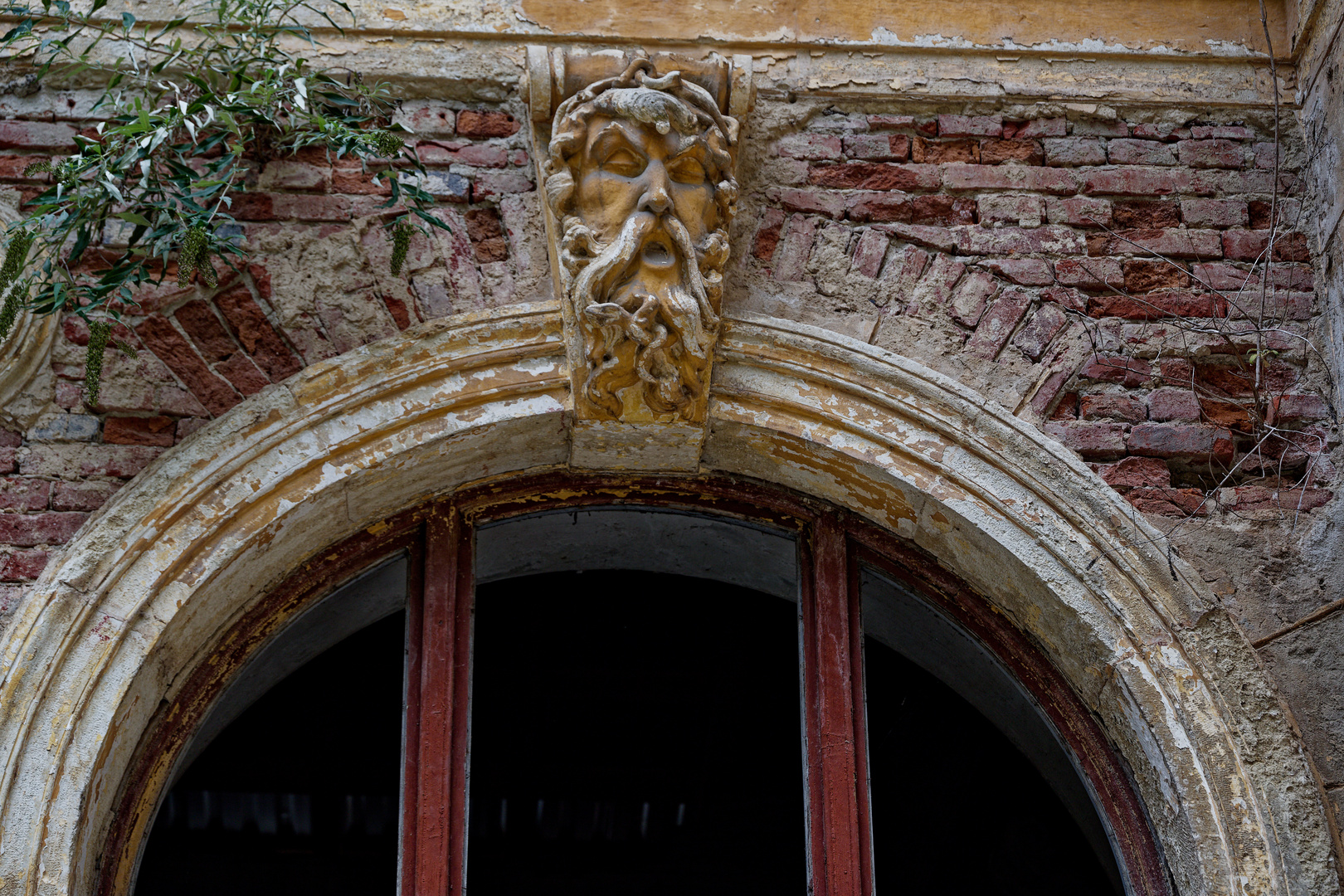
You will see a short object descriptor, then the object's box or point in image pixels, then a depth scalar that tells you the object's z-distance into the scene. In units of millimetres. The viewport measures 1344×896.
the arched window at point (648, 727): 2982
